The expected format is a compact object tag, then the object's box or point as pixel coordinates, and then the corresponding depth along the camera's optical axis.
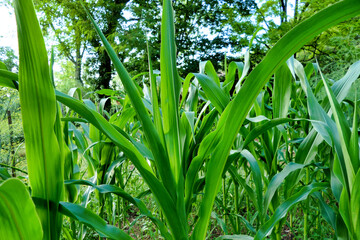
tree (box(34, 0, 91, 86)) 7.33
